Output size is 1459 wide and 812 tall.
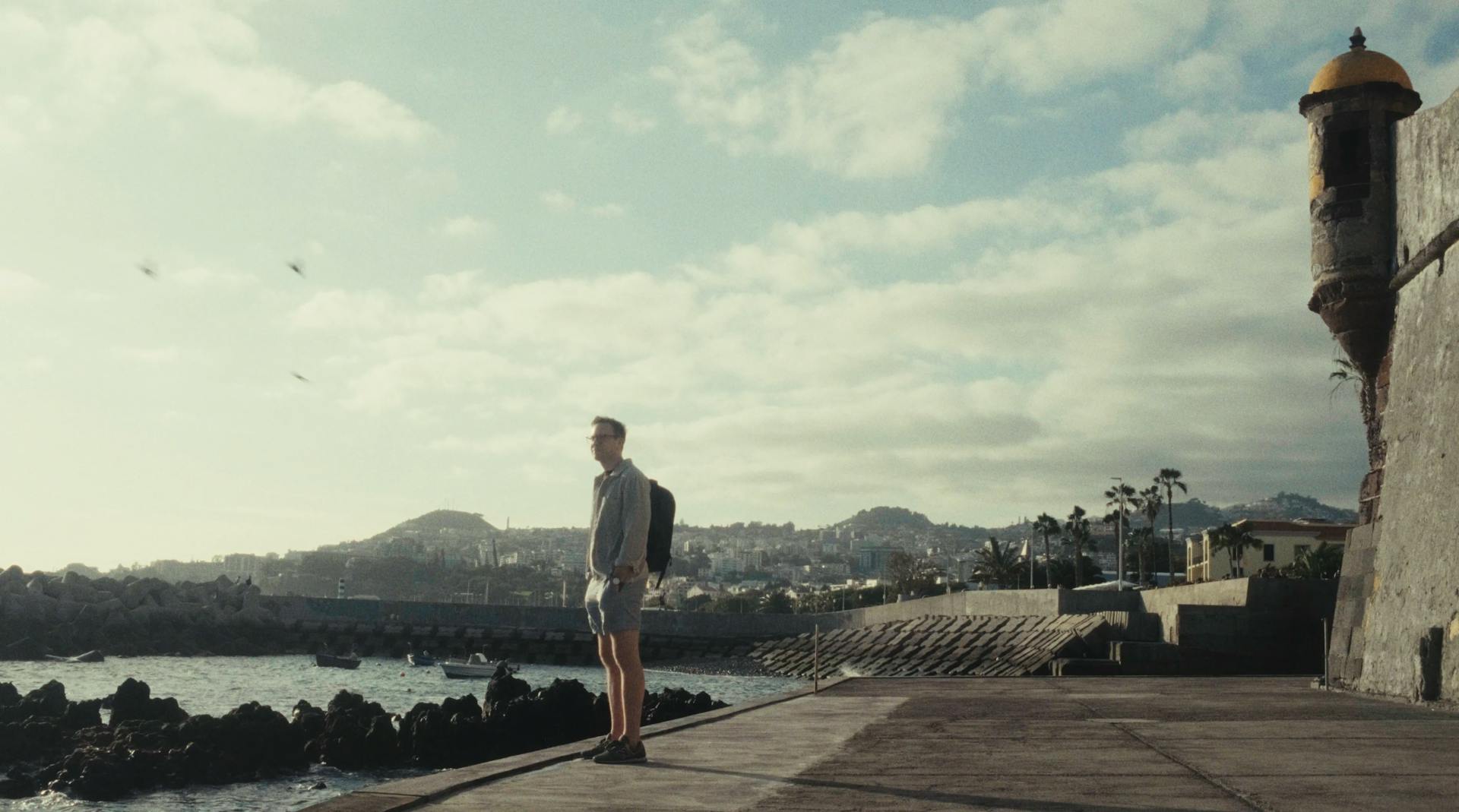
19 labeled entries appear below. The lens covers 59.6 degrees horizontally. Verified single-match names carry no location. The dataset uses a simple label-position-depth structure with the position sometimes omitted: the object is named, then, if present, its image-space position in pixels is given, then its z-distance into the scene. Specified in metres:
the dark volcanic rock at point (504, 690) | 24.02
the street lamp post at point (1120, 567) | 52.24
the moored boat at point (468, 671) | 62.69
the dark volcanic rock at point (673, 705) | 22.06
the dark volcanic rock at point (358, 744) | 23.61
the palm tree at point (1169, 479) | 97.00
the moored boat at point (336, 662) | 70.50
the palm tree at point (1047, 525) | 101.06
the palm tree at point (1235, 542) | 77.81
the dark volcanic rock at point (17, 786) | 21.01
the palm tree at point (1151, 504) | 97.12
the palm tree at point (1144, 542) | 99.45
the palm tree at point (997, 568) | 97.38
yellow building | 83.25
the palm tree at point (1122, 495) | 94.25
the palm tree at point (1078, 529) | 94.56
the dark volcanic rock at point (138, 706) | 27.53
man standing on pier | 6.62
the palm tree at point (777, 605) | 148.25
